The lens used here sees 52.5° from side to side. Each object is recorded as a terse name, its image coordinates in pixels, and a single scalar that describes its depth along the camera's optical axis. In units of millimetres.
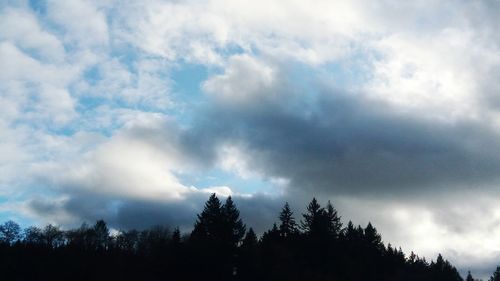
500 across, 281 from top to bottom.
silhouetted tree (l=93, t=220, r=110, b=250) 183075
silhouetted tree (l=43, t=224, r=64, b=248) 187388
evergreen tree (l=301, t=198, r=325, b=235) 105750
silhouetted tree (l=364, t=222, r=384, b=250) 129750
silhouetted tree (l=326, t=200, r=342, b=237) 118312
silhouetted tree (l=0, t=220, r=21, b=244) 163500
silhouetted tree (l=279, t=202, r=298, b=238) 114356
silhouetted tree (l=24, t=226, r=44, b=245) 180050
